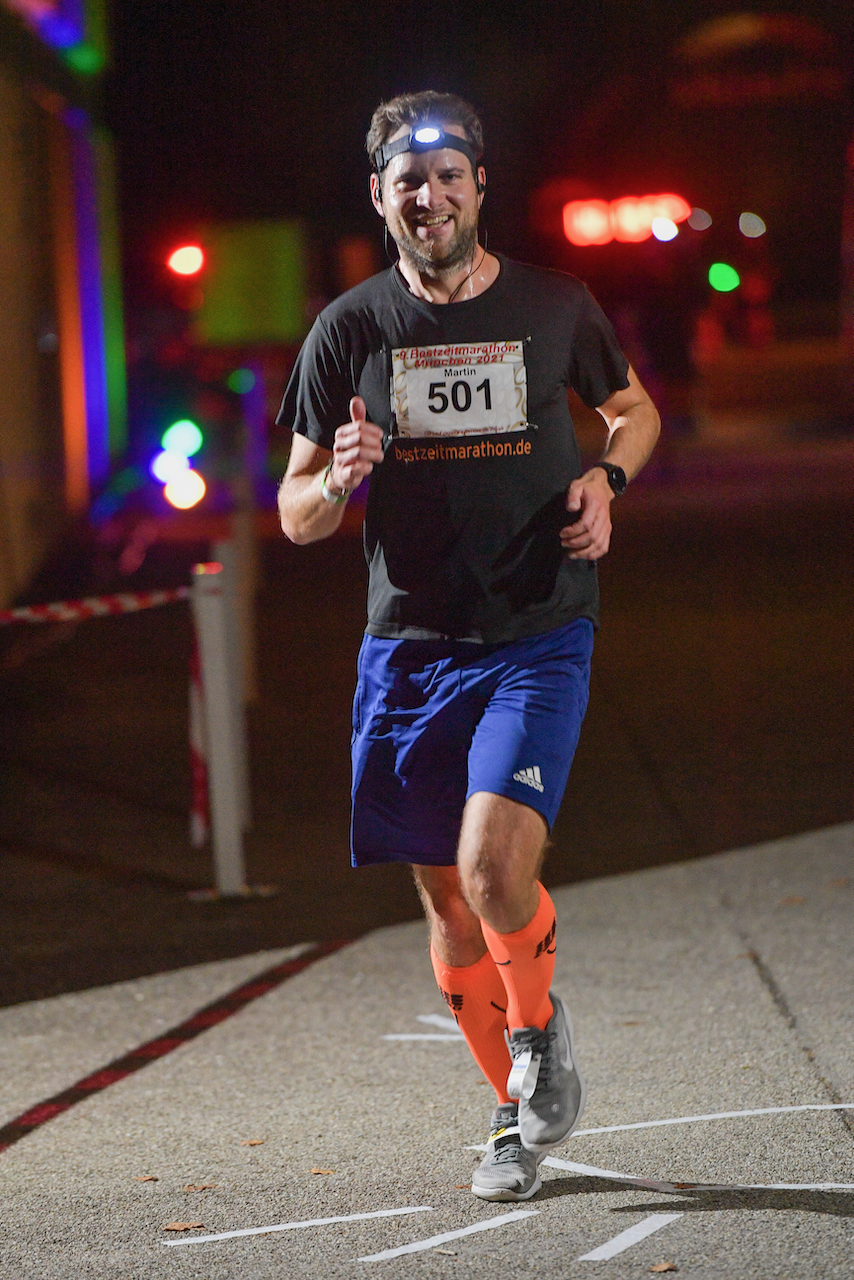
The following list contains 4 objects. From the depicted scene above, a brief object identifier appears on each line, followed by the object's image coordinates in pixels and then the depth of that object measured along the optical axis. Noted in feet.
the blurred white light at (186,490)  52.31
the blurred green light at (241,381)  73.01
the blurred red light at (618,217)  117.50
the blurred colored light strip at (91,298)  73.72
